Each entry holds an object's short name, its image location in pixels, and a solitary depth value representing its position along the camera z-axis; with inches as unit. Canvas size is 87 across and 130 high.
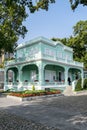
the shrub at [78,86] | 540.3
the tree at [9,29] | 508.3
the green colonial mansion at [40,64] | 513.3
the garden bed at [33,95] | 360.0
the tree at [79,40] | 848.6
